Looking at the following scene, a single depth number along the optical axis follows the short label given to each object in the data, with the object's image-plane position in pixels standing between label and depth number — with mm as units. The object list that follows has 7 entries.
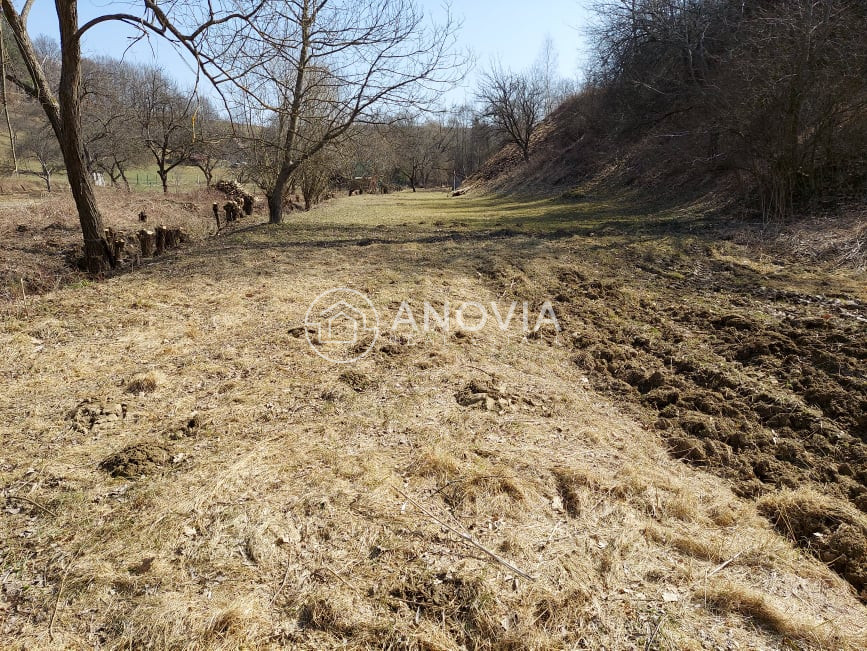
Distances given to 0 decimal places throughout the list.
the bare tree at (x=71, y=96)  5160
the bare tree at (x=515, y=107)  30625
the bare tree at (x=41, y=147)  24188
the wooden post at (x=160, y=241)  8273
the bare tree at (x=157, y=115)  21594
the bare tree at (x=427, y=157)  47062
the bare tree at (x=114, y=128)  20812
